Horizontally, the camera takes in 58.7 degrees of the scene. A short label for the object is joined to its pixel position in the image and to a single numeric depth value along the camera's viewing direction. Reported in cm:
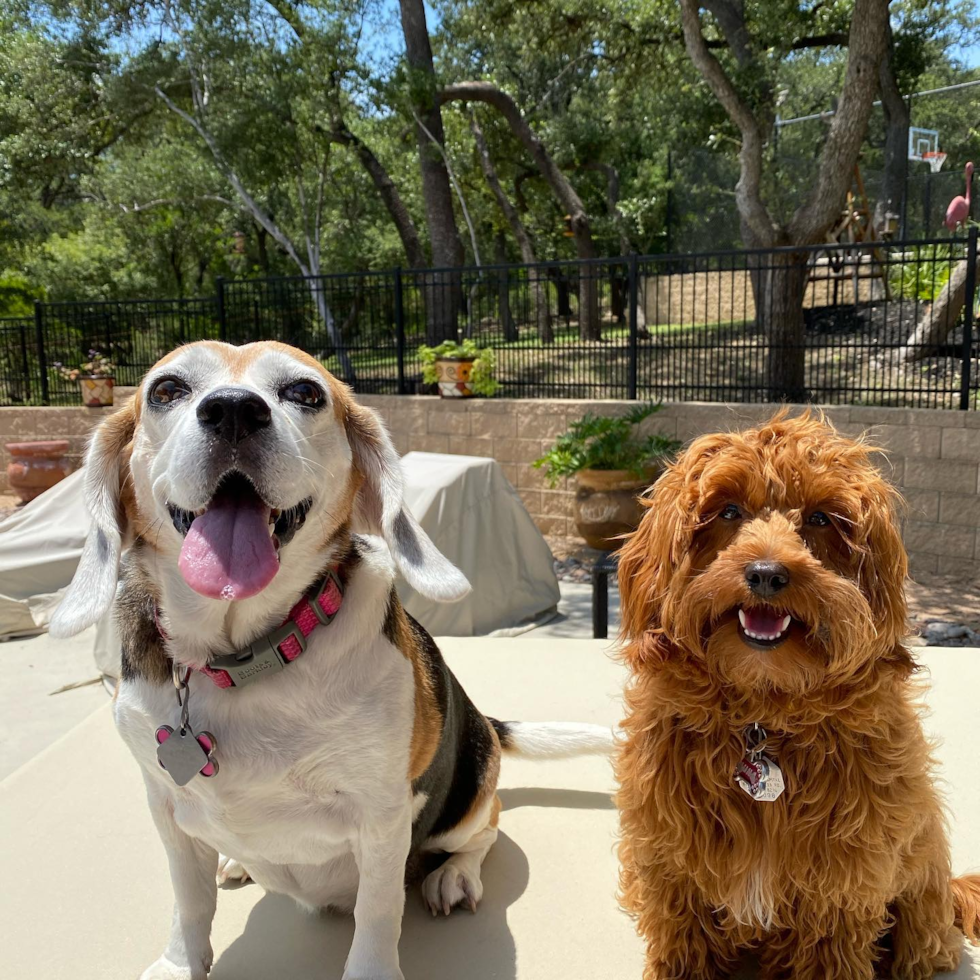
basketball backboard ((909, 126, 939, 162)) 2852
